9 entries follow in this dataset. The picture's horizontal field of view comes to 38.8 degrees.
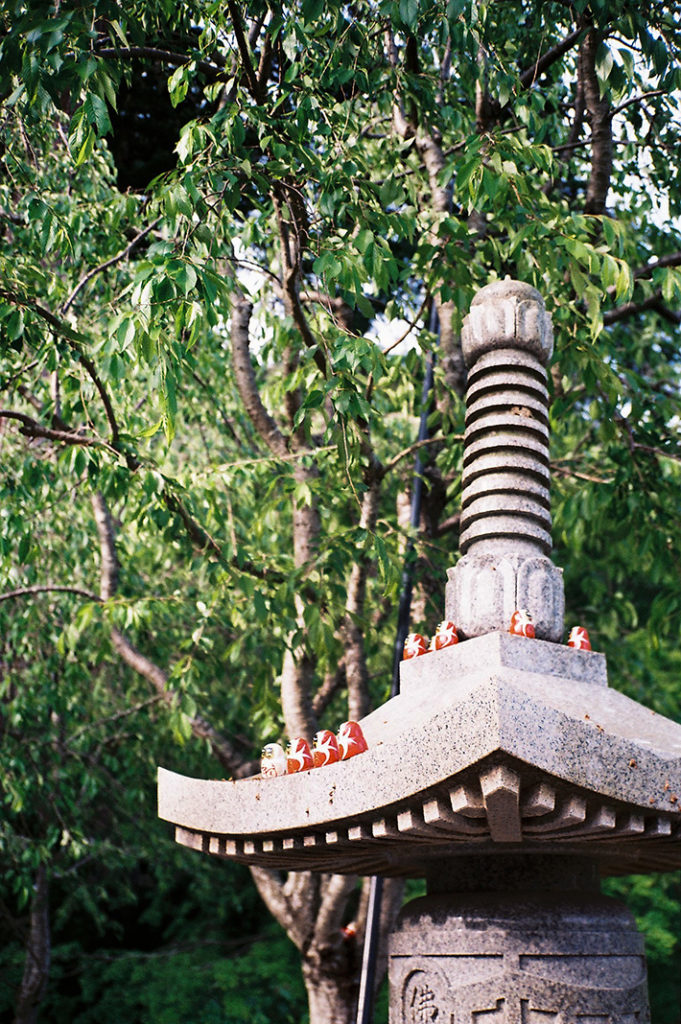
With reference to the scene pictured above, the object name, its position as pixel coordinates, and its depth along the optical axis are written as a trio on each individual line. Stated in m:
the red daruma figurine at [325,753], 2.65
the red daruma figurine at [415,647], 3.03
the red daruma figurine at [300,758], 2.74
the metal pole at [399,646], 4.12
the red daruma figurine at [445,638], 2.86
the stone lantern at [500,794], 2.02
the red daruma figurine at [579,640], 2.99
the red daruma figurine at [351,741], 2.58
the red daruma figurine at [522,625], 2.80
